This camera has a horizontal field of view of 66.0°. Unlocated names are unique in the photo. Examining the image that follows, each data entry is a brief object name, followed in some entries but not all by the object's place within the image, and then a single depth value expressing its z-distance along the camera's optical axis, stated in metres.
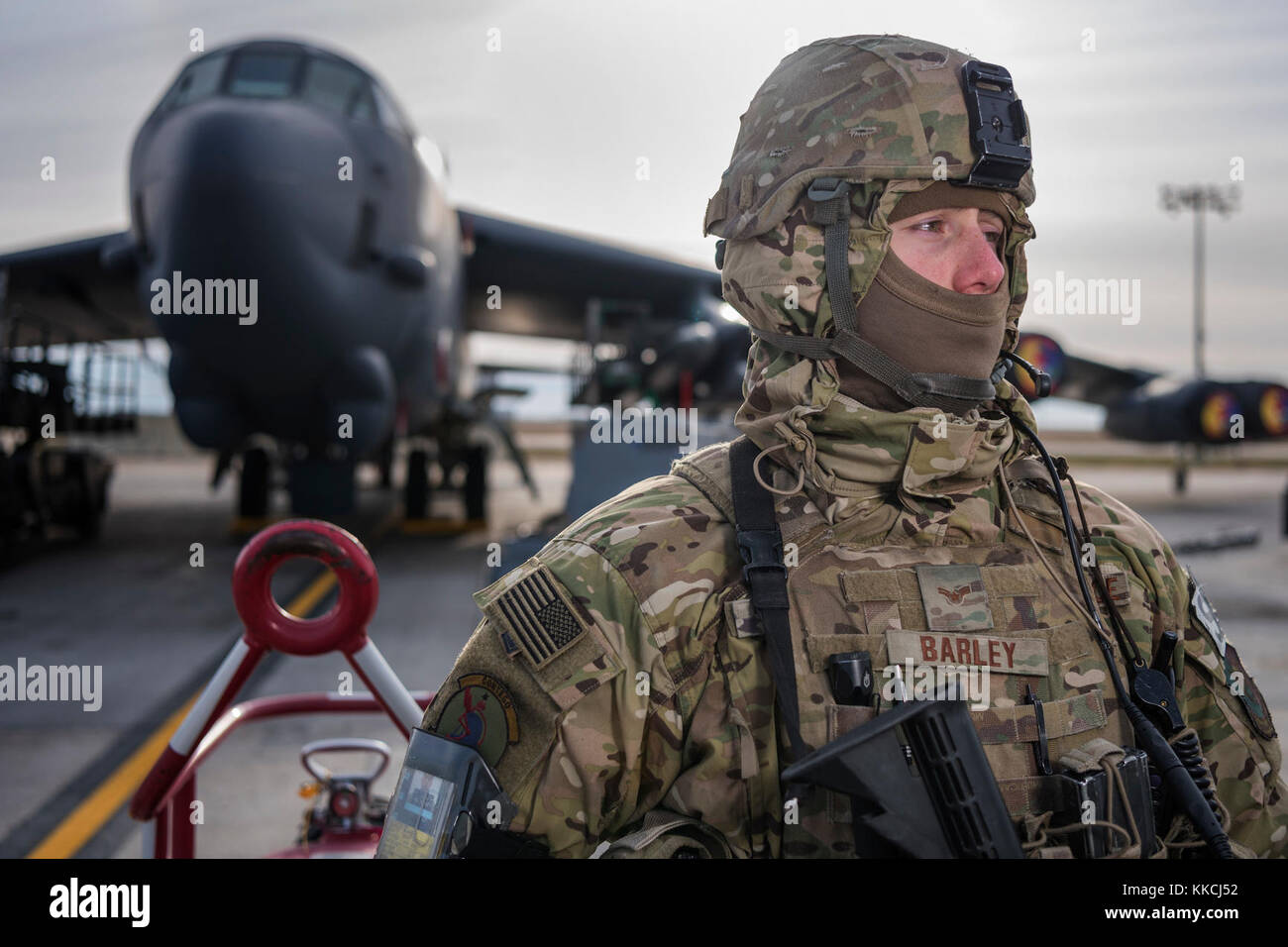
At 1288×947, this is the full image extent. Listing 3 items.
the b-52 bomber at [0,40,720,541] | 8.63
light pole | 35.00
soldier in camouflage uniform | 1.65
